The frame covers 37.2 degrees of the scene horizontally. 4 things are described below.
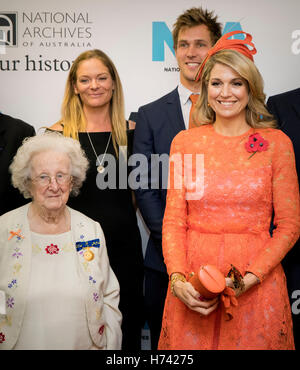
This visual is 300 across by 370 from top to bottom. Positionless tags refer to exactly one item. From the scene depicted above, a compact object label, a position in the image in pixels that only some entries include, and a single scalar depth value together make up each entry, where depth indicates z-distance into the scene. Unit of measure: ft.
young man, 8.61
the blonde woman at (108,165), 8.68
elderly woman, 6.92
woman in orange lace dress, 6.23
